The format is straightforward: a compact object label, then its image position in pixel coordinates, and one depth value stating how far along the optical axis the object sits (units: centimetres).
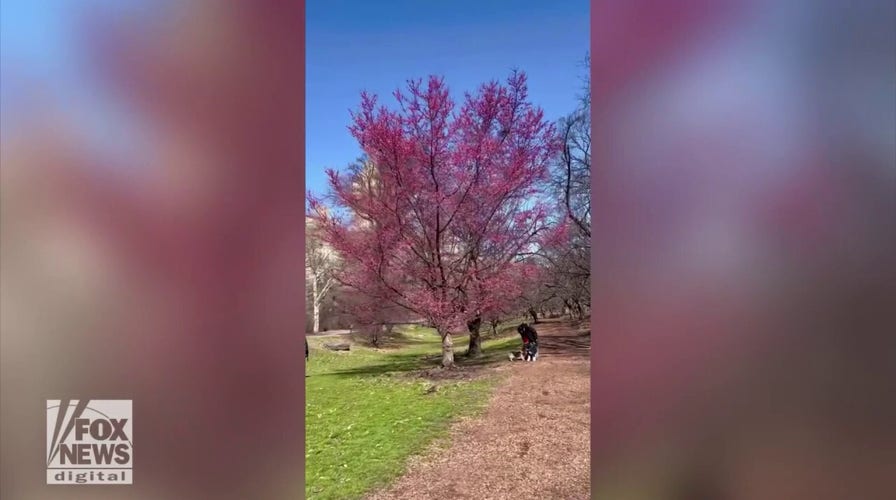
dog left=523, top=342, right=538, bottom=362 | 666
